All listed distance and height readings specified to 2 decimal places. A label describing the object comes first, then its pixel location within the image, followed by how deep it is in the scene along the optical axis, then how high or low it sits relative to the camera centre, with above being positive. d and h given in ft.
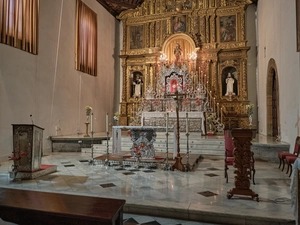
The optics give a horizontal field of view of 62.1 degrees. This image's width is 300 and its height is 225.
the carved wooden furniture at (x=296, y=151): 16.68 -1.90
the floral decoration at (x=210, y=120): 31.09 +0.38
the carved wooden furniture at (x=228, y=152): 14.57 -1.80
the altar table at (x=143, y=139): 19.56 -1.29
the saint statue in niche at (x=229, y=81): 37.81 +6.42
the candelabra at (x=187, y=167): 17.31 -3.07
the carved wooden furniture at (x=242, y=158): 11.36 -1.60
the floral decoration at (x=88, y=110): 30.94 +1.60
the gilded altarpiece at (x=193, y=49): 37.88 +11.95
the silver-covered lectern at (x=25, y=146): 15.58 -1.46
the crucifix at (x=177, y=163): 17.53 -2.84
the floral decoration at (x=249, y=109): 30.55 +1.73
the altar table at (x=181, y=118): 30.76 +0.63
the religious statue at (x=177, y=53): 39.42 +11.08
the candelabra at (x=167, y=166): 17.87 -3.10
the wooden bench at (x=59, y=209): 6.20 -2.30
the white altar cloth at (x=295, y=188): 7.98 -2.13
